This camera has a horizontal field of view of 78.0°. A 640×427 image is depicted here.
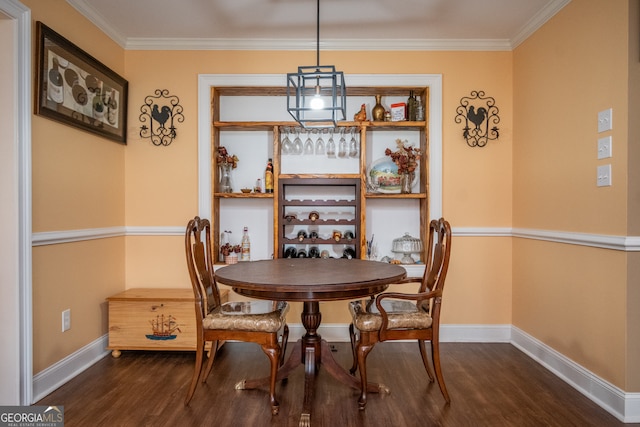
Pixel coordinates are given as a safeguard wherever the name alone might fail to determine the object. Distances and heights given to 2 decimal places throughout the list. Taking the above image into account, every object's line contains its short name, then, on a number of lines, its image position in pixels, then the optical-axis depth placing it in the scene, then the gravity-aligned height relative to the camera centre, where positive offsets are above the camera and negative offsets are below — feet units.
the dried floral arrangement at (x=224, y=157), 11.01 +1.55
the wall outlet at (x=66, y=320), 8.33 -2.29
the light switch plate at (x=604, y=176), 7.12 +0.68
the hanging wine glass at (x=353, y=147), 11.05 +1.85
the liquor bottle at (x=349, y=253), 10.96 -1.13
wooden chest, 9.41 -2.64
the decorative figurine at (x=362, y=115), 10.81 +2.68
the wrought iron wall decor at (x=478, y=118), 10.74 +2.59
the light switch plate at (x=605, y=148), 7.12 +1.20
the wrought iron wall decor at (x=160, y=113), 10.82 +2.64
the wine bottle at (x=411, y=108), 11.02 +2.92
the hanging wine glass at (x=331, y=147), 10.99 +1.85
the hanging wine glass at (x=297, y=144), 10.71 +1.87
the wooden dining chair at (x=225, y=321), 6.98 -1.96
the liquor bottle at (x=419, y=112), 11.02 +2.81
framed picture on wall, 7.59 +2.73
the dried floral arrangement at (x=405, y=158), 10.75 +1.49
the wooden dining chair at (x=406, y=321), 6.99 -1.96
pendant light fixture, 6.84 +2.12
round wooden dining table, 6.34 -1.17
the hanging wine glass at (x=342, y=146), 11.21 +1.89
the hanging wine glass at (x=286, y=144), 10.84 +1.88
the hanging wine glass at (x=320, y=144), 11.07 +1.95
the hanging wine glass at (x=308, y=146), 11.06 +1.89
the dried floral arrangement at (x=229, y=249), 11.09 -1.03
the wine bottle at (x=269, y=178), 10.96 +0.95
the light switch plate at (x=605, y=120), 7.10 +1.70
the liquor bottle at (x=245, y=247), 11.13 -0.98
